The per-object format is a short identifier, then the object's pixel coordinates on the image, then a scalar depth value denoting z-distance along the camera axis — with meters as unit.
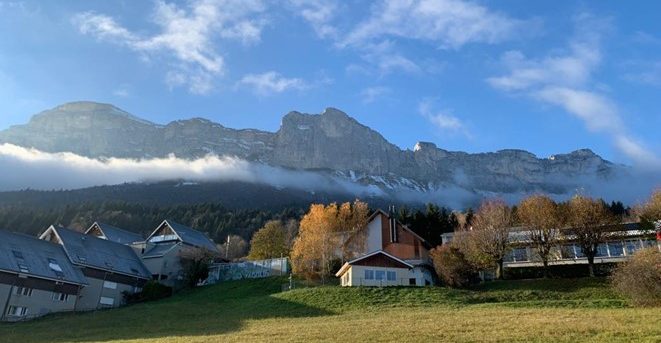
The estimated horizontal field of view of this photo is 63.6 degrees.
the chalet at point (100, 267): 60.38
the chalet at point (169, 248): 71.50
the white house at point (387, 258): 52.78
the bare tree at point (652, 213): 55.06
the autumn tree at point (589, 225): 54.38
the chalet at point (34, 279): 49.44
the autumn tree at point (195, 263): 66.44
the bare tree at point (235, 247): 101.63
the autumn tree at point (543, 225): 55.59
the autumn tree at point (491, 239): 54.56
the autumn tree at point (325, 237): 60.00
